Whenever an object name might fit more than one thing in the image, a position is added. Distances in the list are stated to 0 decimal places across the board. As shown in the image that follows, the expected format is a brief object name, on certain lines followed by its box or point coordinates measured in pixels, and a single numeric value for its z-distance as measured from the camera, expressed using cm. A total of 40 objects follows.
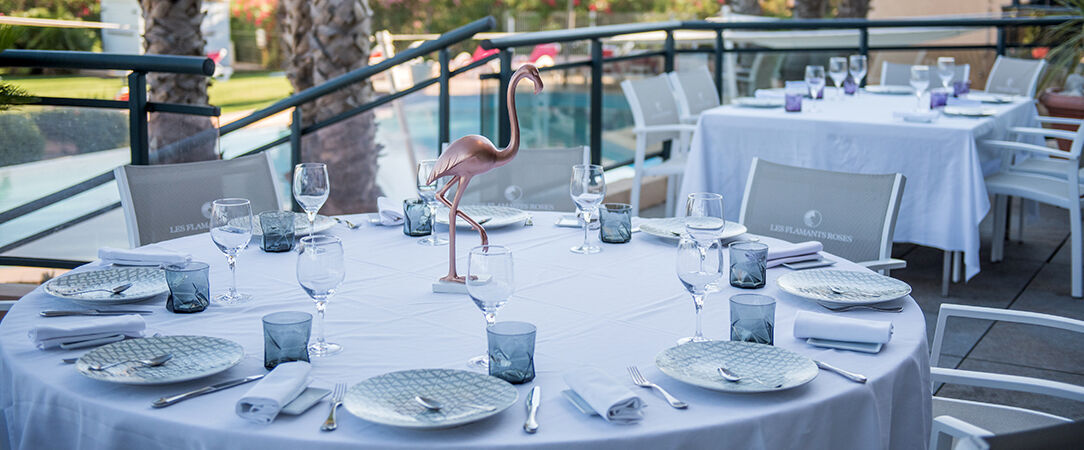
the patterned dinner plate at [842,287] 208
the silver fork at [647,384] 154
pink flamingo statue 218
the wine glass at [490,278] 171
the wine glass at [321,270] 177
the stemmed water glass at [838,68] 557
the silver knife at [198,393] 153
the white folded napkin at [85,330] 177
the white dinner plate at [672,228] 266
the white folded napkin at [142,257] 234
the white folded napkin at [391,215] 283
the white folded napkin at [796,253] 240
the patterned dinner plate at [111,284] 207
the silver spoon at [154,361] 166
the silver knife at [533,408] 145
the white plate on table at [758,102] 525
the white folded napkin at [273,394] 147
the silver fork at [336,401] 146
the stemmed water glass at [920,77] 526
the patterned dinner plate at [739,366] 159
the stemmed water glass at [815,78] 540
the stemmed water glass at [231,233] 211
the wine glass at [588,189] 258
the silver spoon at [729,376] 160
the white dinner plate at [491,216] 281
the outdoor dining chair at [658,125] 543
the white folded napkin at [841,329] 179
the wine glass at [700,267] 180
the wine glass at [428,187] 250
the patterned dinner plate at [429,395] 145
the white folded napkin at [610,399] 147
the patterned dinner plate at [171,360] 160
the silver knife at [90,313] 197
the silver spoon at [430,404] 148
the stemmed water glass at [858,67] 564
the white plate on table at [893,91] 605
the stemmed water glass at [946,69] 546
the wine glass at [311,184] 249
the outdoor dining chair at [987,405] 199
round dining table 146
